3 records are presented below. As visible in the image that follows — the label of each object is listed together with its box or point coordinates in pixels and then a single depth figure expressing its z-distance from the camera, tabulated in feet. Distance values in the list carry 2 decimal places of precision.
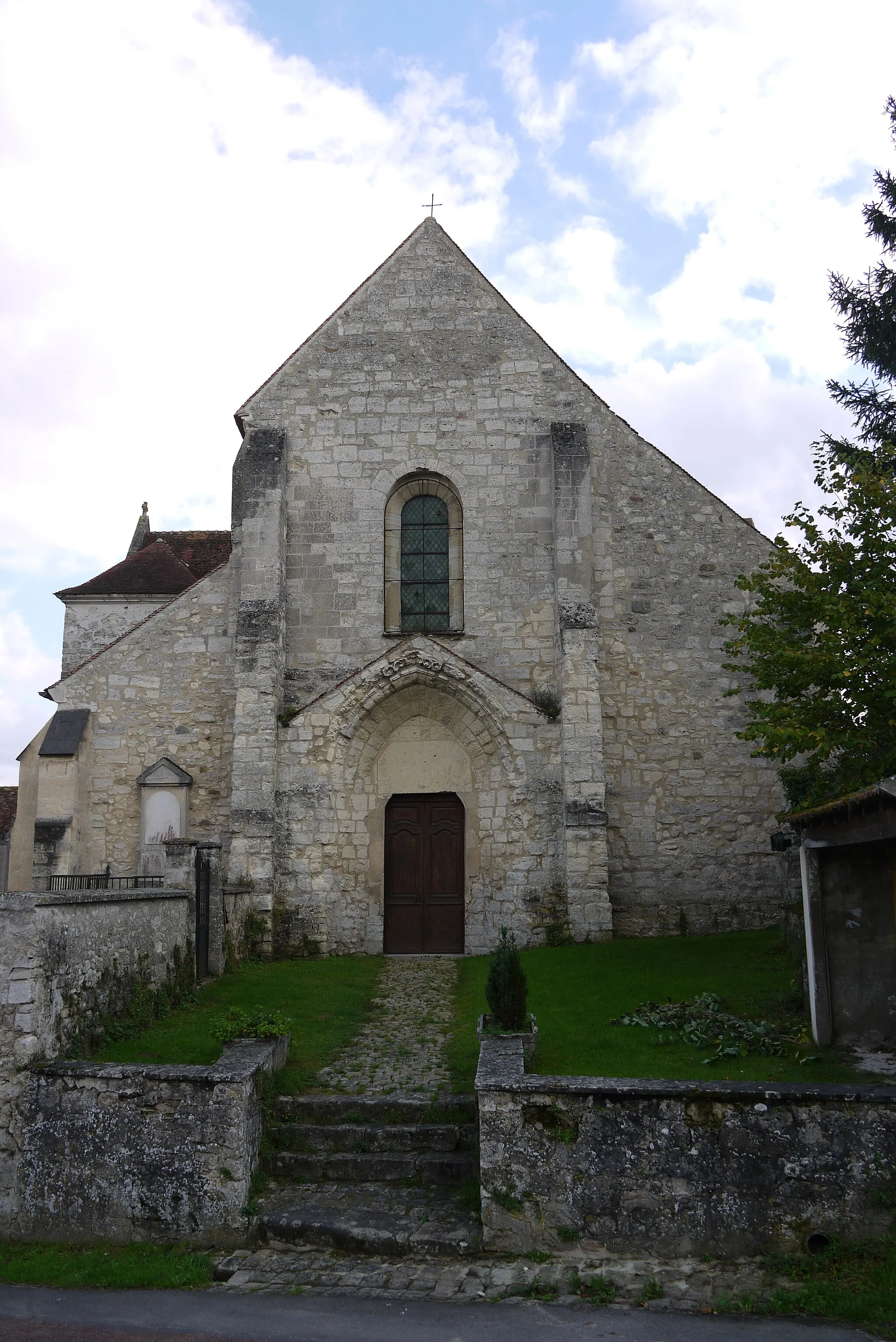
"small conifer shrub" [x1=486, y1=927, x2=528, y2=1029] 26.86
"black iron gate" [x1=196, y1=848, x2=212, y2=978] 38.34
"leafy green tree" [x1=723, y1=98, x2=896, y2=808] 28.94
